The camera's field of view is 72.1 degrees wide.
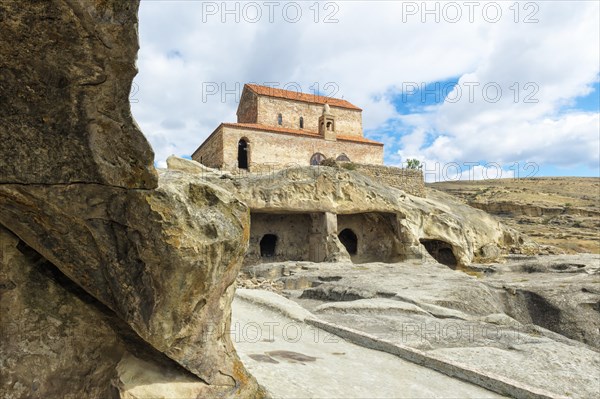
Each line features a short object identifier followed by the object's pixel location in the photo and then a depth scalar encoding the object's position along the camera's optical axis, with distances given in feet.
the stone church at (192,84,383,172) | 96.32
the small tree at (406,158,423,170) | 192.83
